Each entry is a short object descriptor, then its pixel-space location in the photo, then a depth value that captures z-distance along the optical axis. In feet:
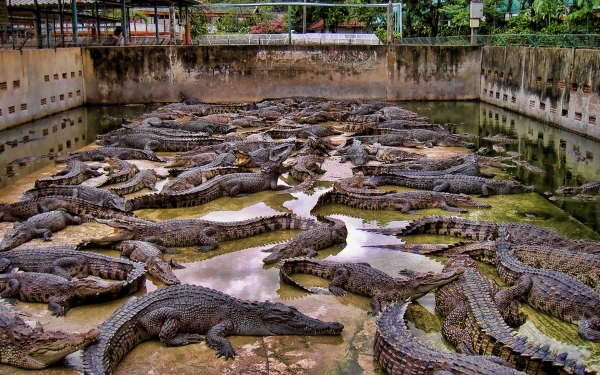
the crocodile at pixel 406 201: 26.76
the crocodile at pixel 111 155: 36.86
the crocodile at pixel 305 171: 30.25
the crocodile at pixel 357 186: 27.99
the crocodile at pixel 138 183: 28.63
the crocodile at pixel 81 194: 26.07
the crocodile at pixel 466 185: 28.99
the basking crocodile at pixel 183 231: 21.38
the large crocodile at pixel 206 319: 14.67
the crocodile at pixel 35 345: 13.10
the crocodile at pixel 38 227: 21.11
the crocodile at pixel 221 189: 26.35
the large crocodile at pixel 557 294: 15.40
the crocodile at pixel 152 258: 18.39
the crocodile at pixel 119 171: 30.66
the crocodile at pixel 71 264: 18.21
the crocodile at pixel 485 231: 20.35
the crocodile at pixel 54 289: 16.69
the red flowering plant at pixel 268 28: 108.27
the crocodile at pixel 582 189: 29.43
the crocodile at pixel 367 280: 16.61
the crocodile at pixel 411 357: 11.69
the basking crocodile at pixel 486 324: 12.39
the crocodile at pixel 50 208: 24.23
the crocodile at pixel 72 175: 28.73
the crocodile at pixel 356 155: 35.83
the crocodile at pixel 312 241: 20.44
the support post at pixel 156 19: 81.51
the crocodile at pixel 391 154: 37.26
